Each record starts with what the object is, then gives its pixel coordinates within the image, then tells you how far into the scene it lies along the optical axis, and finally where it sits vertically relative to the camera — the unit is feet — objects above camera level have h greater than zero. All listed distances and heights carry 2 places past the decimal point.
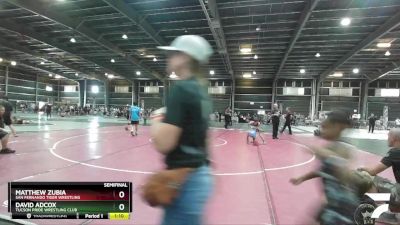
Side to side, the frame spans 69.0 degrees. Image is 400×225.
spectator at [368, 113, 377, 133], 83.92 -4.69
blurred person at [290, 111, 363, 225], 9.01 -2.26
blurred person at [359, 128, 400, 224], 12.62 -2.64
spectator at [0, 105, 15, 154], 29.11 -3.94
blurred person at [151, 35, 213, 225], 5.84 -0.60
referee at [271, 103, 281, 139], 53.72 -3.27
